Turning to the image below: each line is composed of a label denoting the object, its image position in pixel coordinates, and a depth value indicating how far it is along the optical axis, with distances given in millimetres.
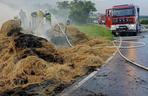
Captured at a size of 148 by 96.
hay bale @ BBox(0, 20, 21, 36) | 6056
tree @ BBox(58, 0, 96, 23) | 33030
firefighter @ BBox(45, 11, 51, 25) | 12136
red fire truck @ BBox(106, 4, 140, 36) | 14861
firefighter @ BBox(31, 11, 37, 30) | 11956
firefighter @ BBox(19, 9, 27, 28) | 13336
